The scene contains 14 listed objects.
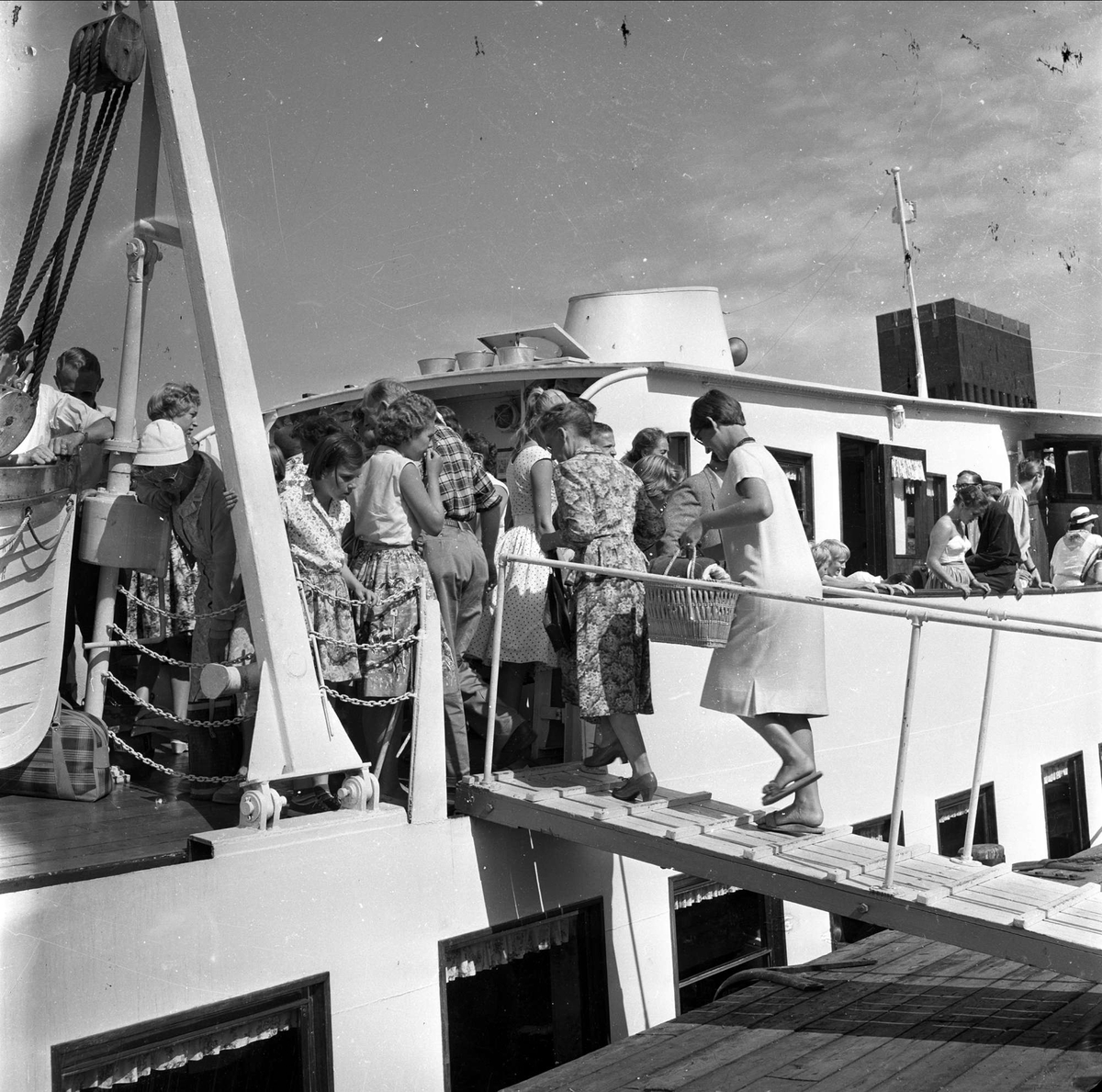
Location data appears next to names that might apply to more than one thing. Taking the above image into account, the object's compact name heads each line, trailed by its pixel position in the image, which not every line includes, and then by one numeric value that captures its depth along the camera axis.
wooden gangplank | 3.65
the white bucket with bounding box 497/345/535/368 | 8.12
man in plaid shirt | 5.00
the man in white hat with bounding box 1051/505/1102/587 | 11.01
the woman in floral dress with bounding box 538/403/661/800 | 4.68
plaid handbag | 4.53
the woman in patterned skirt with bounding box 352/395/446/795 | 4.61
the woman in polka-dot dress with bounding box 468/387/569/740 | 5.28
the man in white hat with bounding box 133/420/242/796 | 4.71
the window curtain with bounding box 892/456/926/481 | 9.96
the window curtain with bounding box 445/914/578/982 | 4.63
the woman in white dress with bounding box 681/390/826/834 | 4.15
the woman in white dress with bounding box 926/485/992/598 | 8.30
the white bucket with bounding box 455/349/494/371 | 8.27
